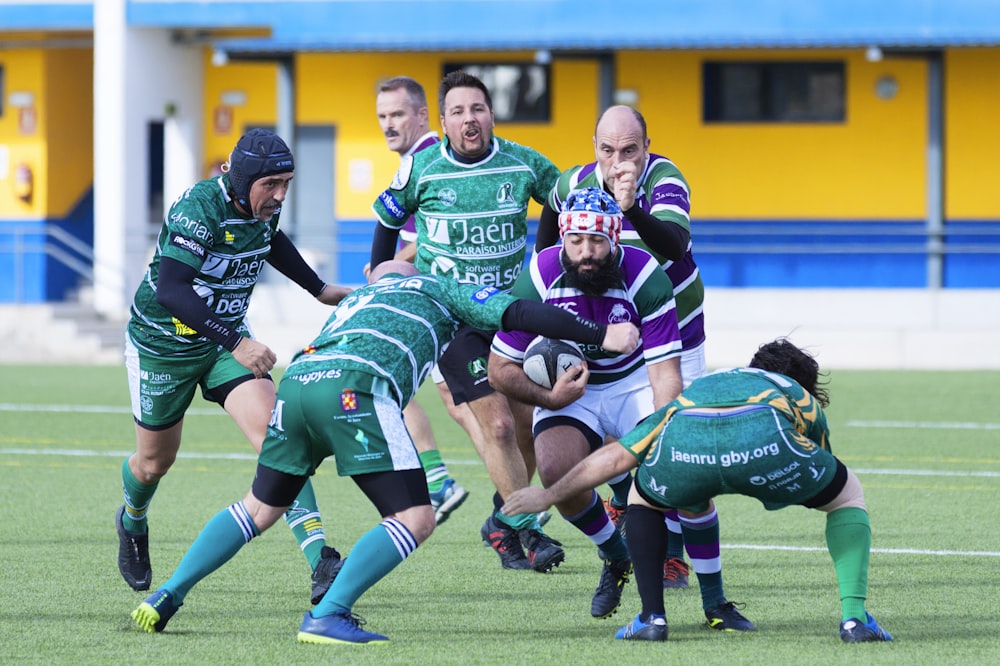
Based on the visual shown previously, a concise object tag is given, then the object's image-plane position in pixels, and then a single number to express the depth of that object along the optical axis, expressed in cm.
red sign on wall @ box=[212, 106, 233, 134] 5284
